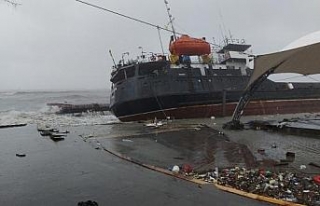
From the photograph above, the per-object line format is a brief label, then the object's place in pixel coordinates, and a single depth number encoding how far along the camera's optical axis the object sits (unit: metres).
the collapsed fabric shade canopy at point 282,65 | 13.54
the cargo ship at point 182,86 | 25.95
